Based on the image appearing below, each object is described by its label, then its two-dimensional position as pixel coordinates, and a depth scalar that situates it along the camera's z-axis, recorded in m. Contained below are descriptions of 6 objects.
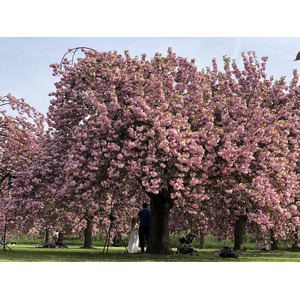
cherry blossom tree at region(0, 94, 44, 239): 22.16
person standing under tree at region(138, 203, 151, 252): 18.38
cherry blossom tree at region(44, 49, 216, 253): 14.63
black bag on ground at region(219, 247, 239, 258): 17.53
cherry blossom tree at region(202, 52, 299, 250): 15.41
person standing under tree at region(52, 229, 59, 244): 37.18
